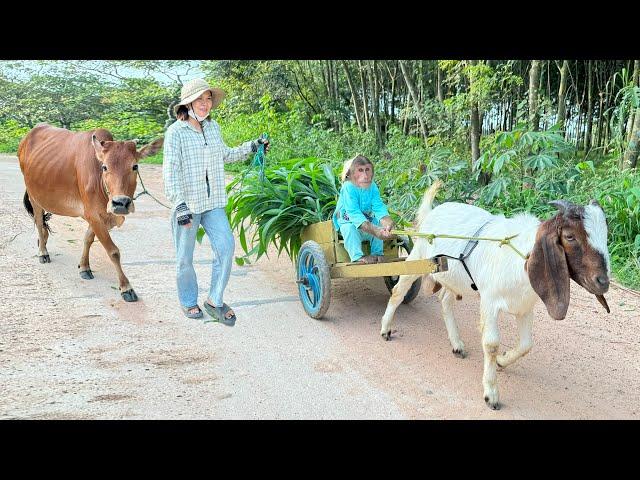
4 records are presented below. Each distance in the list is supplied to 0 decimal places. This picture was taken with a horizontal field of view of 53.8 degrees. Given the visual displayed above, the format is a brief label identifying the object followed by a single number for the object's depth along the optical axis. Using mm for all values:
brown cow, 3840
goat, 2828
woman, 3434
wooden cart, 4242
